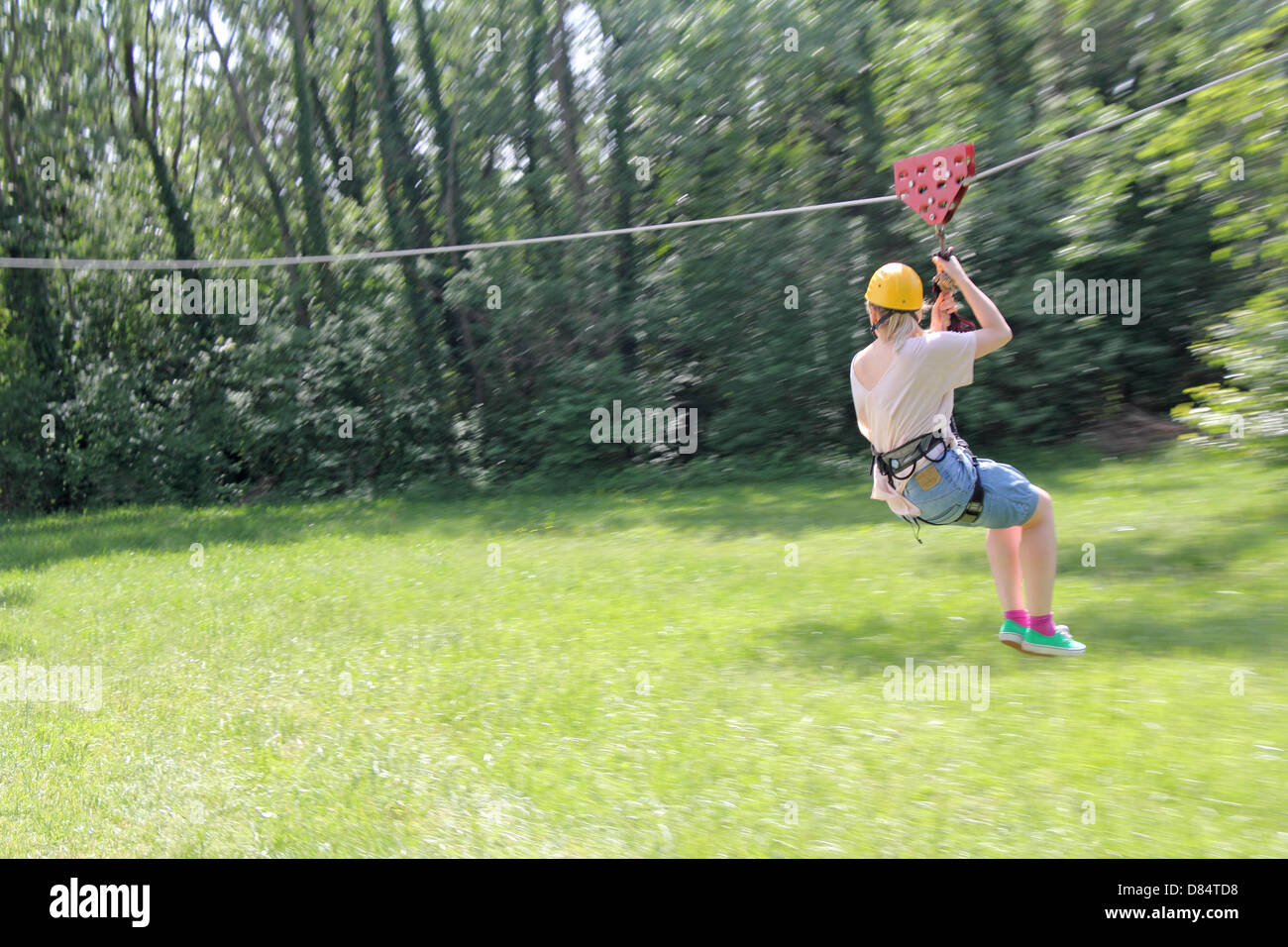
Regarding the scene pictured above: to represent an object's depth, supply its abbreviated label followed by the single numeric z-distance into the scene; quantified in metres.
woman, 5.60
